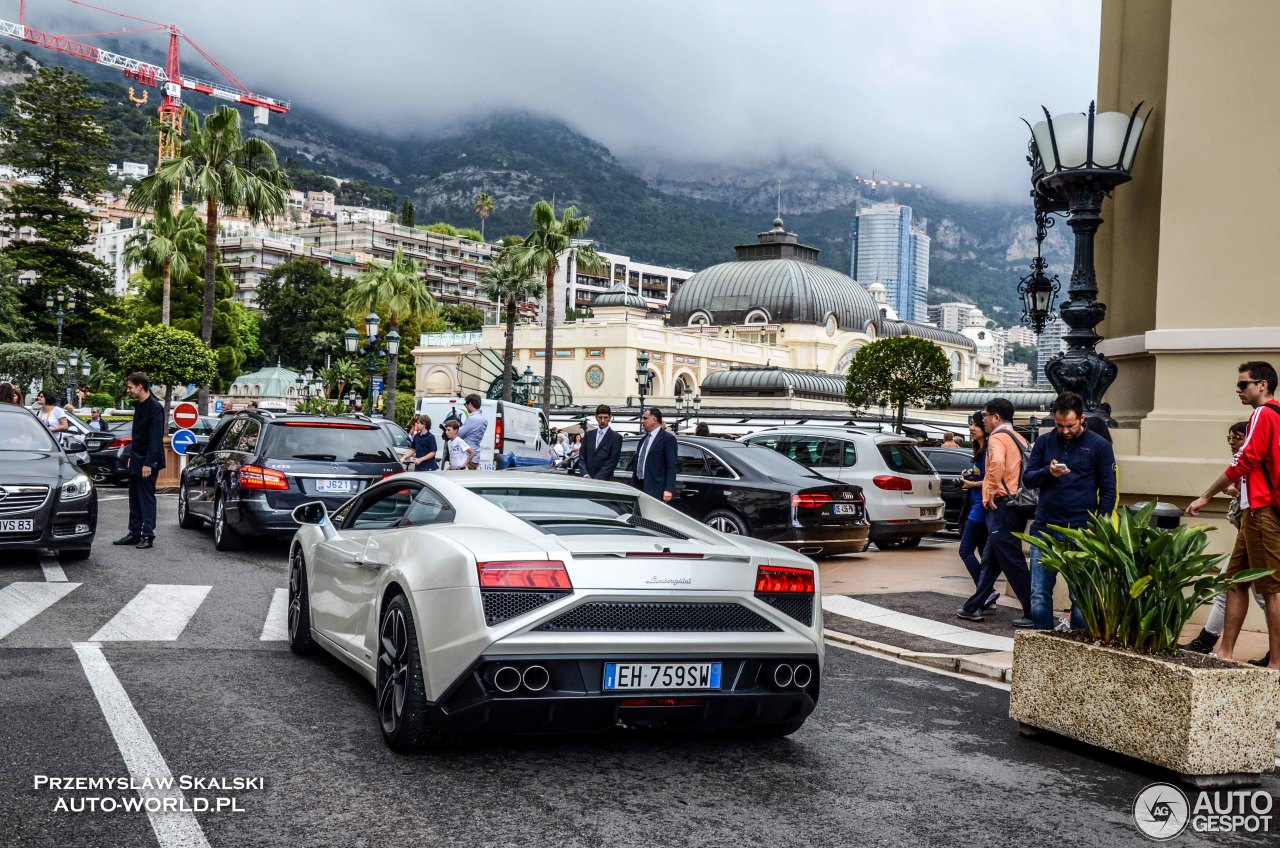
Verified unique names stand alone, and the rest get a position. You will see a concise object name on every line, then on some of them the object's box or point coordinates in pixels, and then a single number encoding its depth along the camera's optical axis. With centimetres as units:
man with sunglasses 692
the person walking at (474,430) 1747
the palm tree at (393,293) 5256
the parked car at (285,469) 1247
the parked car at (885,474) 1528
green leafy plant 541
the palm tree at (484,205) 17112
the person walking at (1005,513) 931
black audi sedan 1307
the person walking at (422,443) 1523
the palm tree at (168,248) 5169
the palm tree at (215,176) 3259
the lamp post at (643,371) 4475
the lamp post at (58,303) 5863
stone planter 509
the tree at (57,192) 6469
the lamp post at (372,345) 3334
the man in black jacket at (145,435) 1213
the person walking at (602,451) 1411
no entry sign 2203
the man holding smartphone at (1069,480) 812
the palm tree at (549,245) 4862
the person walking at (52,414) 1767
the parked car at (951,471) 2002
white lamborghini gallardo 465
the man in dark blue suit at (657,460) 1255
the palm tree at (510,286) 5097
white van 2466
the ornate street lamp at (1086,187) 1062
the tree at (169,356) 3416
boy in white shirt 1630
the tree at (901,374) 5334
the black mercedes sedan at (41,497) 1033
